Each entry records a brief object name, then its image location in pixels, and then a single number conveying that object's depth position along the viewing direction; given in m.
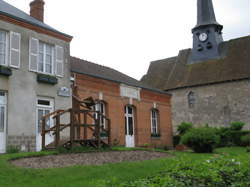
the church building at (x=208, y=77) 29.83
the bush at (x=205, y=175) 4.88
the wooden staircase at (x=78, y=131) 10.61
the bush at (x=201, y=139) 15.69
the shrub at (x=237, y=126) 25.91
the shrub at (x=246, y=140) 23.36
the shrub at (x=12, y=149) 12.45
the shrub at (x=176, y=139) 25.77
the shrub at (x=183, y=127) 26.39
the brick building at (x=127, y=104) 17.11
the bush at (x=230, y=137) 25.13
